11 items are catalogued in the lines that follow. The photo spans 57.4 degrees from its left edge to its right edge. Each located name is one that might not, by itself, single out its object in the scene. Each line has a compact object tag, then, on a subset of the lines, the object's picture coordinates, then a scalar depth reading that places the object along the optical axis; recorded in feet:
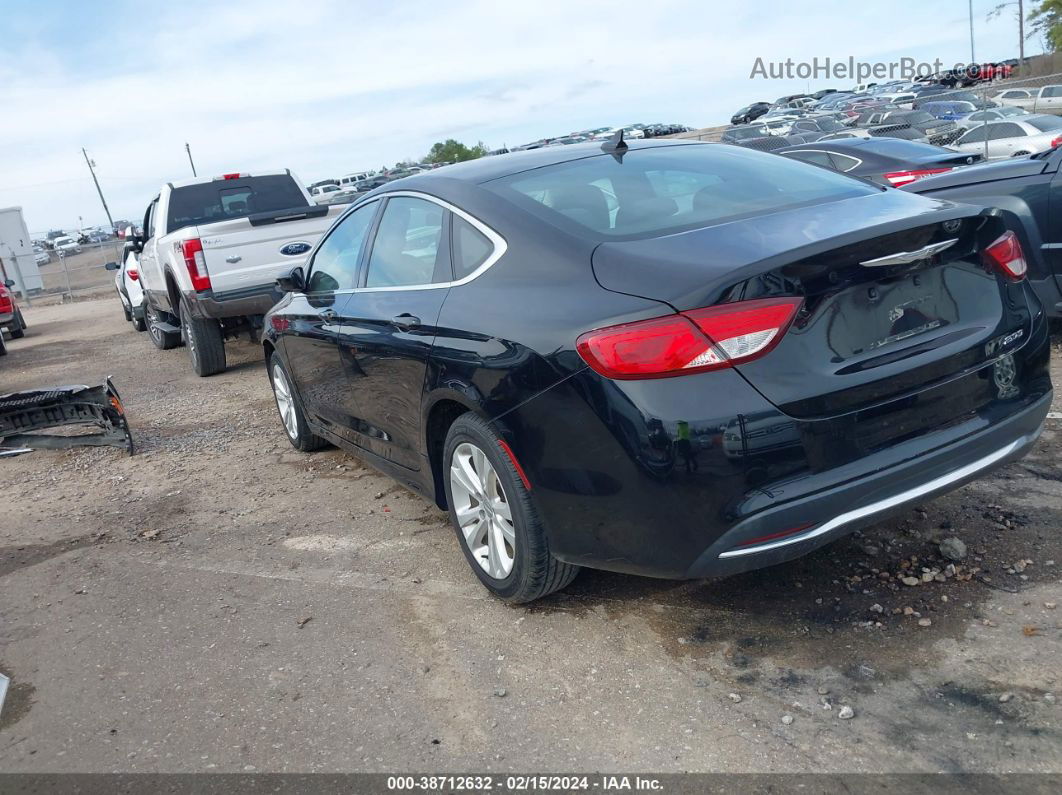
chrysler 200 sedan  9.53
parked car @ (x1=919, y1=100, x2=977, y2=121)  94.22
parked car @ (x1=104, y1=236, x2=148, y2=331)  46.65
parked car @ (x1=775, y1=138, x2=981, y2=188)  37.65
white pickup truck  30.30
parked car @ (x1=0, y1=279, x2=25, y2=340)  53.98
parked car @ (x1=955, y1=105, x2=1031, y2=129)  80.52
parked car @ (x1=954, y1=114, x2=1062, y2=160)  70.13
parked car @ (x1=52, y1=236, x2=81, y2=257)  202.18
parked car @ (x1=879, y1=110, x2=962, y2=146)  78.18
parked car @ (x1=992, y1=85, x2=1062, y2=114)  110.83
